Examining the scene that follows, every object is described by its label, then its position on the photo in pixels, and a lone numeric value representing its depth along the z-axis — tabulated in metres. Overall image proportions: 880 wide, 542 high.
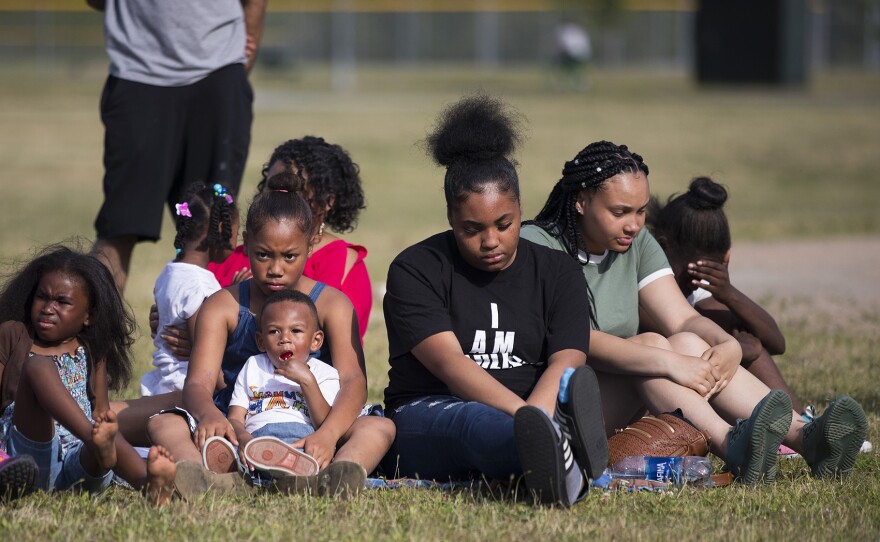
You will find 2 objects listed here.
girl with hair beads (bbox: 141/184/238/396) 9.27
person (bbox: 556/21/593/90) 74.81
